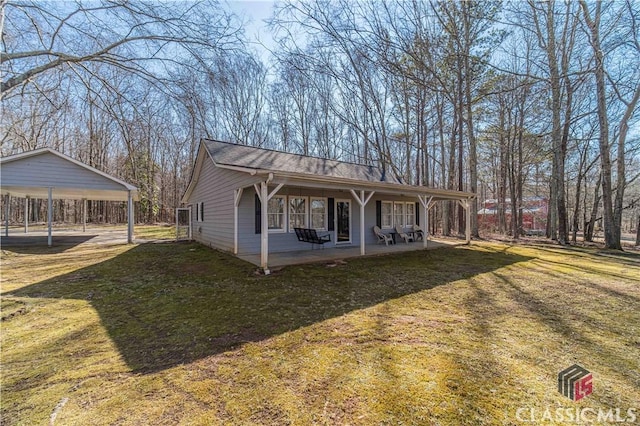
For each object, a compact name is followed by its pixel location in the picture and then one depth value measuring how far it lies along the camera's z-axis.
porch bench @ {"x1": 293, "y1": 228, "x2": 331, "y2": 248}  8.04
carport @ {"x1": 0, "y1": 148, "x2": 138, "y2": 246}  8.99
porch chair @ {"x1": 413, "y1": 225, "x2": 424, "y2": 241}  12.21
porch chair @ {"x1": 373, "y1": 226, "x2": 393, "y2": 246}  10.56
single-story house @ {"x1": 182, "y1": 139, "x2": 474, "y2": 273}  7.59
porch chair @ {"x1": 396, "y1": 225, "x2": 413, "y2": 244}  11.48
